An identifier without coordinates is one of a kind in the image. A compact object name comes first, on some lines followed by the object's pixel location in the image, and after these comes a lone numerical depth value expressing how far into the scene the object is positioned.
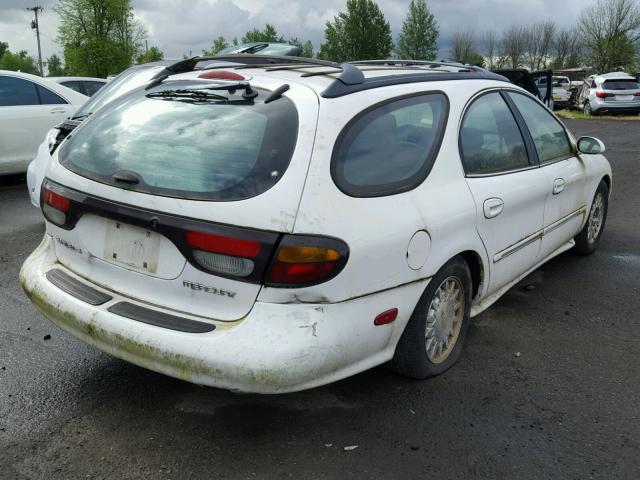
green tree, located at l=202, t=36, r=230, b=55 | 83.50
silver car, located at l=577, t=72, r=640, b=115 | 22.94
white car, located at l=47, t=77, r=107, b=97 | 11.96
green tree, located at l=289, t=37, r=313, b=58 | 78.13
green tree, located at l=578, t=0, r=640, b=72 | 49.38
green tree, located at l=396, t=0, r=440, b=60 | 86.06
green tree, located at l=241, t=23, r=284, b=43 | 78.49
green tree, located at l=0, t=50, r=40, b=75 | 90.38
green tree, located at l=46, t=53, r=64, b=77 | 97.51
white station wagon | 2.45
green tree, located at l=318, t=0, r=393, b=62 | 85.44
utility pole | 65.41
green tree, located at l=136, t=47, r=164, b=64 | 48.72
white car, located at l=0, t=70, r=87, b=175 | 8.16
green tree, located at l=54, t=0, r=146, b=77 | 42.59
